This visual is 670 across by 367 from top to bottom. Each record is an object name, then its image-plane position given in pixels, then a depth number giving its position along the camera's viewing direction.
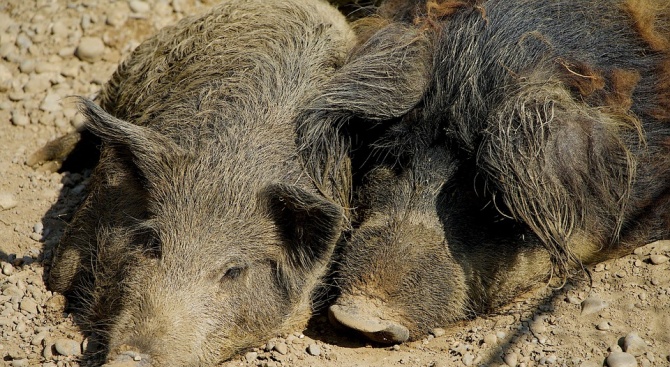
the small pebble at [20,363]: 8.29
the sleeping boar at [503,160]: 8.23
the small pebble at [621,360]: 7.55
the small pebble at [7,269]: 9.73
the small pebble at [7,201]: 10.72
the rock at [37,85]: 12.58
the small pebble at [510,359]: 7.92
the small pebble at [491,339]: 8.26
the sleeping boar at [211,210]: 8.13
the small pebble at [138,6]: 13.30
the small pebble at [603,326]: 8.06
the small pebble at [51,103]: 12.37
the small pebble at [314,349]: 8.48
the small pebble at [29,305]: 9.20
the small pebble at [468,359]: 8.02
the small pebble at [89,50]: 12.88
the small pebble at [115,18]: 13.16
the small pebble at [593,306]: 8.34
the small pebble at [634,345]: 7.71
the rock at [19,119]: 12.23
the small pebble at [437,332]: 8.62
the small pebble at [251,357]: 8.55
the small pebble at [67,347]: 8.54
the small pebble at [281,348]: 8.55
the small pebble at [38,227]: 10.52
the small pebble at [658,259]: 8.79
